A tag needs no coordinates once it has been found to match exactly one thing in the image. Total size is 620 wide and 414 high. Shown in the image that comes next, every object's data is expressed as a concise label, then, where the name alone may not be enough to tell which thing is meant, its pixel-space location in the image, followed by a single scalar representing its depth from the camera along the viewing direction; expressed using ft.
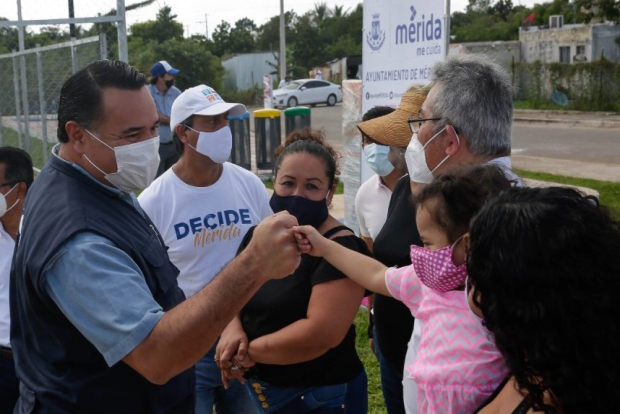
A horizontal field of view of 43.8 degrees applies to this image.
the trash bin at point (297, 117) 43.14
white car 128.57
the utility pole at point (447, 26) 16.93
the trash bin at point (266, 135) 45.01
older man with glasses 9.55
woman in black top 9.61
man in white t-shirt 12.23
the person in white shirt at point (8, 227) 11.75
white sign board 17.52
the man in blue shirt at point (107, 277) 6.99
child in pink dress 7.25
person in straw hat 10.25
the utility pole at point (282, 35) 109.29
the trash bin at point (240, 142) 45.34
